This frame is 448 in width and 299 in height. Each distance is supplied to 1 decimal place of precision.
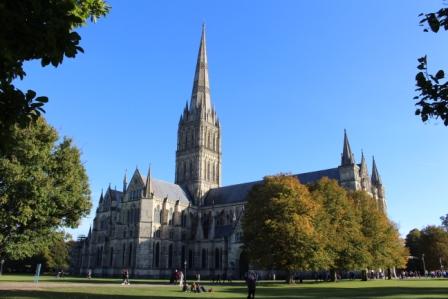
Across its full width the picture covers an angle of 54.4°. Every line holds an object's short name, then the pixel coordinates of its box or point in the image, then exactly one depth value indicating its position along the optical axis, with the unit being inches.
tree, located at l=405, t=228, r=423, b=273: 4015.8
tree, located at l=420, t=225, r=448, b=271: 3818.9
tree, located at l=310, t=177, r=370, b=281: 2030.8
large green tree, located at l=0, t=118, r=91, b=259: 1142.3
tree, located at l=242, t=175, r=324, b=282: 1824.6
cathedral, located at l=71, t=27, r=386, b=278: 3326.8
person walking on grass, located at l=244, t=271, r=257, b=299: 976.4
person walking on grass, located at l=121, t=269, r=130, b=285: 1858.8
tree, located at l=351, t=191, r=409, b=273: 2333.9
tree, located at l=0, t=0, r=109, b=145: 273.7
